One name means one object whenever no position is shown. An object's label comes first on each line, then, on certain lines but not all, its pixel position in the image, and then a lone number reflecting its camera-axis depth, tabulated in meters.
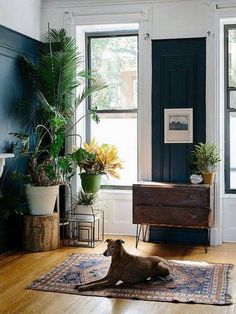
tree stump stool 5.61
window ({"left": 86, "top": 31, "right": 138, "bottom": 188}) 6.54
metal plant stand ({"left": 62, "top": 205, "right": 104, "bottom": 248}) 6.00
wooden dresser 5.52
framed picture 6.07
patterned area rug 4.10
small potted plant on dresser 5.78
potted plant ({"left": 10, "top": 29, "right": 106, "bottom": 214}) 5.71
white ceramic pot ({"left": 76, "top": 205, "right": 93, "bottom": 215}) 6.06
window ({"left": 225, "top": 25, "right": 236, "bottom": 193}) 6.20
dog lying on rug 4.25
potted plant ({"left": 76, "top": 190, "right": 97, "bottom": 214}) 6.06
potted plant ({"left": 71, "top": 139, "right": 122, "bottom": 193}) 6.04
